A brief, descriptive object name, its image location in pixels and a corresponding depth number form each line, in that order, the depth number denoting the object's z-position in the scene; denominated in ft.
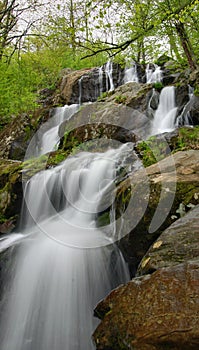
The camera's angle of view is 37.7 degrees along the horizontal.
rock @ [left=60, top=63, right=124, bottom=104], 44.32
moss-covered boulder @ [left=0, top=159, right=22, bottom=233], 20.33
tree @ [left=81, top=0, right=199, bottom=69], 18.66
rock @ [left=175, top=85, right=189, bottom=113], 28.91
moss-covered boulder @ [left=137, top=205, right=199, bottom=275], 8.51
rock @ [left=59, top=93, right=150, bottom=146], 27.55
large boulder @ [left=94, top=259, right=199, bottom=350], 6.60
